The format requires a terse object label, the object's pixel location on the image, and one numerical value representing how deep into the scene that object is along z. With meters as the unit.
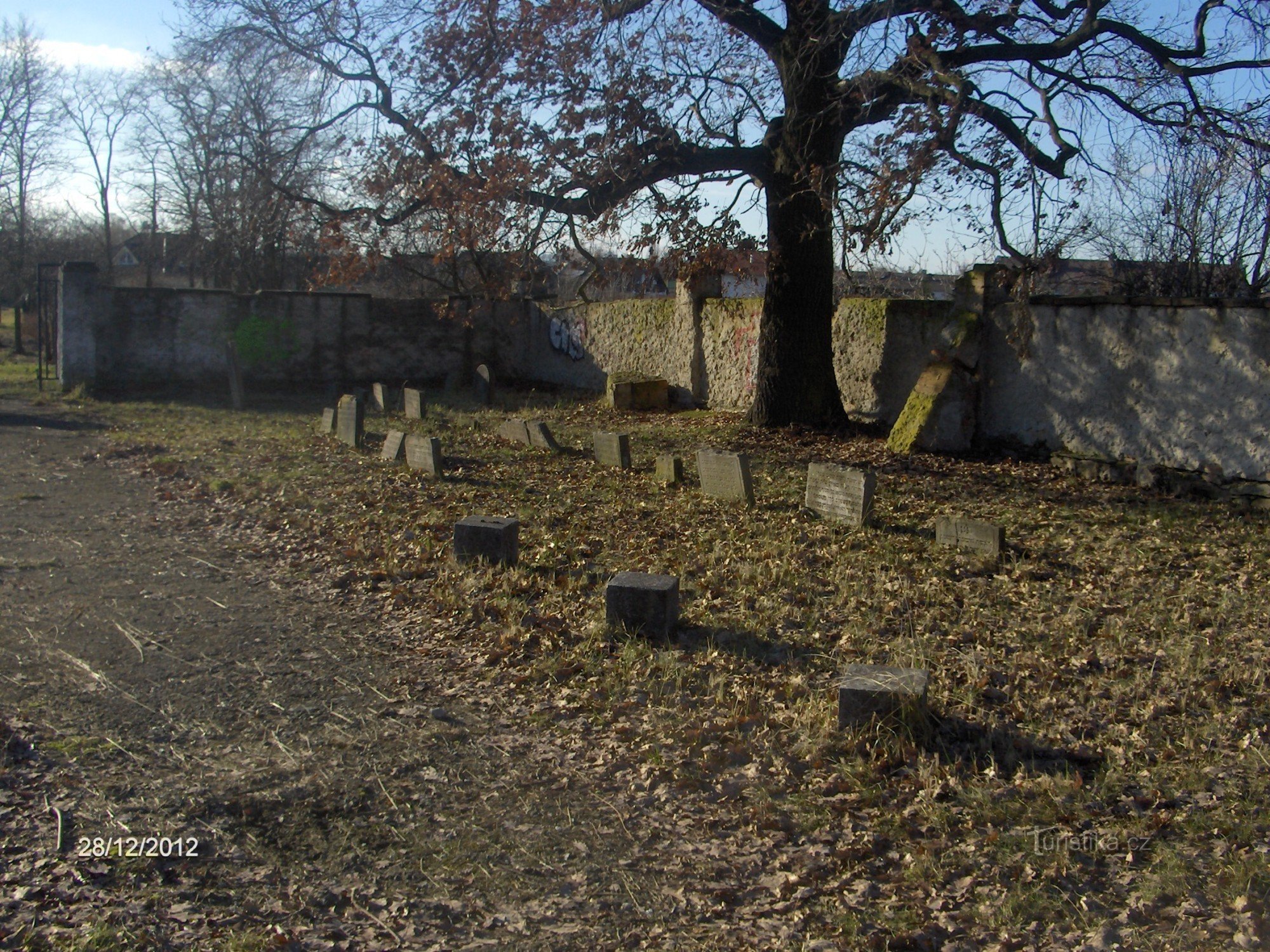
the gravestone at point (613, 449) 11.02
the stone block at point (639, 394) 16.75
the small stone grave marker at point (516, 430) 12.89
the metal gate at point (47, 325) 18.91
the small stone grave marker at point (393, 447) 11.45
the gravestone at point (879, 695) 4.46
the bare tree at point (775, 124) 10.02
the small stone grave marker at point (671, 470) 9.98
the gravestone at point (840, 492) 8.10
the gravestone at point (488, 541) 7.22
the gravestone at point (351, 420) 12.88
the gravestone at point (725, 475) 8.95
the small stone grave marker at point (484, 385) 18.19
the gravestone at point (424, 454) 10.68
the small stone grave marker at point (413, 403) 15.36
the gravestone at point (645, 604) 5.78
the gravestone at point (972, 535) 7.30
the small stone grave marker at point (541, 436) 12.44
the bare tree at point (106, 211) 41.56
